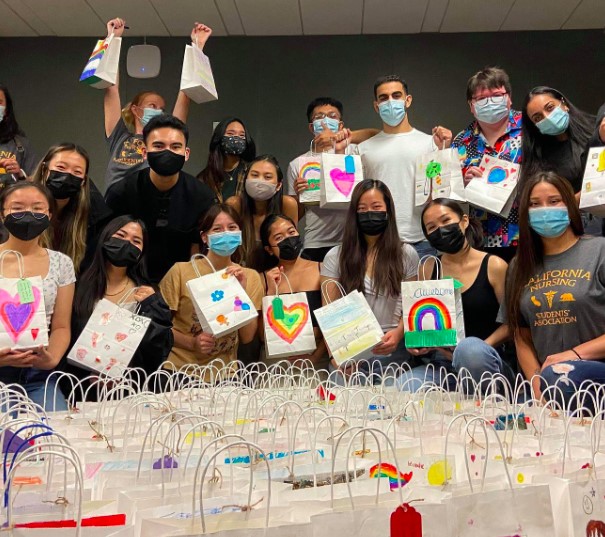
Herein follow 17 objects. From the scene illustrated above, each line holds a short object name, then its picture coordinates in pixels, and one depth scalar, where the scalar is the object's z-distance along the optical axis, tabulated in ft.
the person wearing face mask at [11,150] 12.77
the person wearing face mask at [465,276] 10.98
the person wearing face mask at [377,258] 11.84
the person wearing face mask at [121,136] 13.34
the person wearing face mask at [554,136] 11.55
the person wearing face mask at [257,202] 13.15
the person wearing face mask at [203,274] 11.86
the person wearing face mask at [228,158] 13.74
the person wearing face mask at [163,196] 12.09
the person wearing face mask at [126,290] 10.85
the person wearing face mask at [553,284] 9.43
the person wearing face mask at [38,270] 10.05
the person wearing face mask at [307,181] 13.53
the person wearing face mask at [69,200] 11.57
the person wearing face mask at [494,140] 12.26
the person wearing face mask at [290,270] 12.54
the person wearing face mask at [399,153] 13.12
